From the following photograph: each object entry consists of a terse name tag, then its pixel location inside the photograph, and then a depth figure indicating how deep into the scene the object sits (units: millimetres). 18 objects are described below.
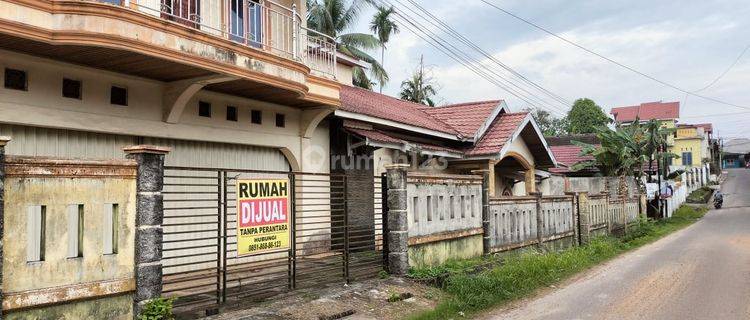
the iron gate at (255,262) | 6458
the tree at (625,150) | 25219
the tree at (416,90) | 39938
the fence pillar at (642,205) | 23334
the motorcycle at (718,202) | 36938
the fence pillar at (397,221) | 8719
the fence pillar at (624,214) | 19517
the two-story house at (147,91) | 5910
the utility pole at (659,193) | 28719
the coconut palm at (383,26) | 36125
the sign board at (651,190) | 30188
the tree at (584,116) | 54875
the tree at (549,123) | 63781
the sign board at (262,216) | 6668
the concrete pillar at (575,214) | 15234
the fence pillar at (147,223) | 5441
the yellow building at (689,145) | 58781
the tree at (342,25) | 29953
